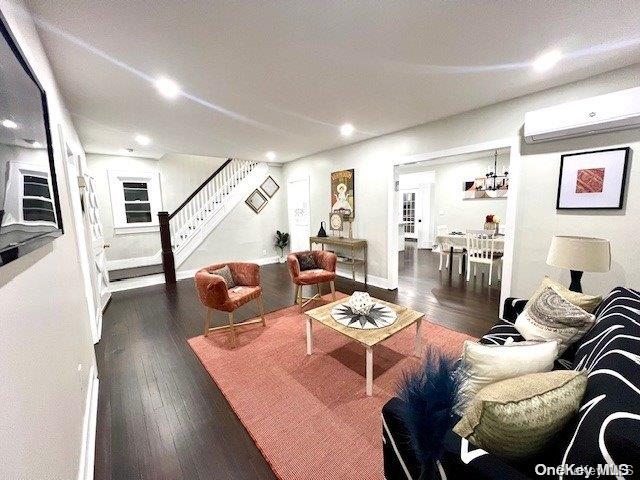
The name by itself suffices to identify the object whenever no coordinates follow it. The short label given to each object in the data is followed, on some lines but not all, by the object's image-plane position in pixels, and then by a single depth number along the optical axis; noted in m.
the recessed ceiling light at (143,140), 3.99
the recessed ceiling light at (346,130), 3.61
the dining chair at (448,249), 5.26
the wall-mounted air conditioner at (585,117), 2.11
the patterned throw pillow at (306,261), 3.85
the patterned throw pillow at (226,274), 3.05
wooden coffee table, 1.92
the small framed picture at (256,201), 6.10
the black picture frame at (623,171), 2.24
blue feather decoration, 0.75
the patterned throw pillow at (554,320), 1.51
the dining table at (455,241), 4.66
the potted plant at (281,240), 6.54
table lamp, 1.92
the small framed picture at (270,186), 6.31
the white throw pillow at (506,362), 1.14
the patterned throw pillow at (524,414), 0.82
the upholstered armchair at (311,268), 3.54
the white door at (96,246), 3.04
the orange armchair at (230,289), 2.64
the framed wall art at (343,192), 4.79
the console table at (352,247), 4.61
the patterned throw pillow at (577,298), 1.67
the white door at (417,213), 8.07
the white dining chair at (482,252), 4.35
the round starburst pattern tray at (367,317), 2.12
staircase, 4.85
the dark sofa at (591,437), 0.64
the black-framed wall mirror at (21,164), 0.73
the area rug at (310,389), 1.49
